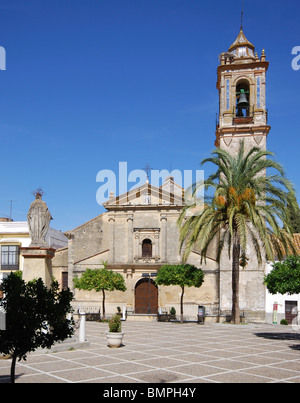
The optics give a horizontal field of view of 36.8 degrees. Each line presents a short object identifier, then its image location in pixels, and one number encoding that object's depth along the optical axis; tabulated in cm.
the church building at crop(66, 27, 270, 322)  2866
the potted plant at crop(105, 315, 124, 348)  1378
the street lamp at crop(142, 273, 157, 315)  3244
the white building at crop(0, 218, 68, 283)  3306
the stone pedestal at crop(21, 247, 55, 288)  1341
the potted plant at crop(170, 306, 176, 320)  2773
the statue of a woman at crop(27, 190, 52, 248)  1378
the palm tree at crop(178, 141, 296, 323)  1975
